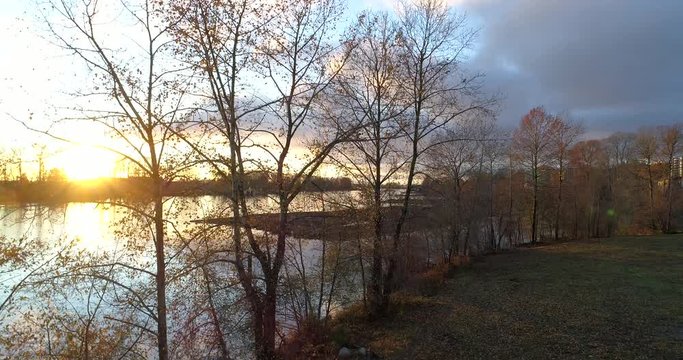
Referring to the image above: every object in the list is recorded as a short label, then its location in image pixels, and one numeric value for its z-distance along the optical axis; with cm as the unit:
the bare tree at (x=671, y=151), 6184
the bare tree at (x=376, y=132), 2069
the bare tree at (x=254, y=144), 1431
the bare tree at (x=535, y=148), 5688
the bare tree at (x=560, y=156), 5900
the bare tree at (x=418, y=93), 2233
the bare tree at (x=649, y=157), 6069
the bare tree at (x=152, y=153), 1265
